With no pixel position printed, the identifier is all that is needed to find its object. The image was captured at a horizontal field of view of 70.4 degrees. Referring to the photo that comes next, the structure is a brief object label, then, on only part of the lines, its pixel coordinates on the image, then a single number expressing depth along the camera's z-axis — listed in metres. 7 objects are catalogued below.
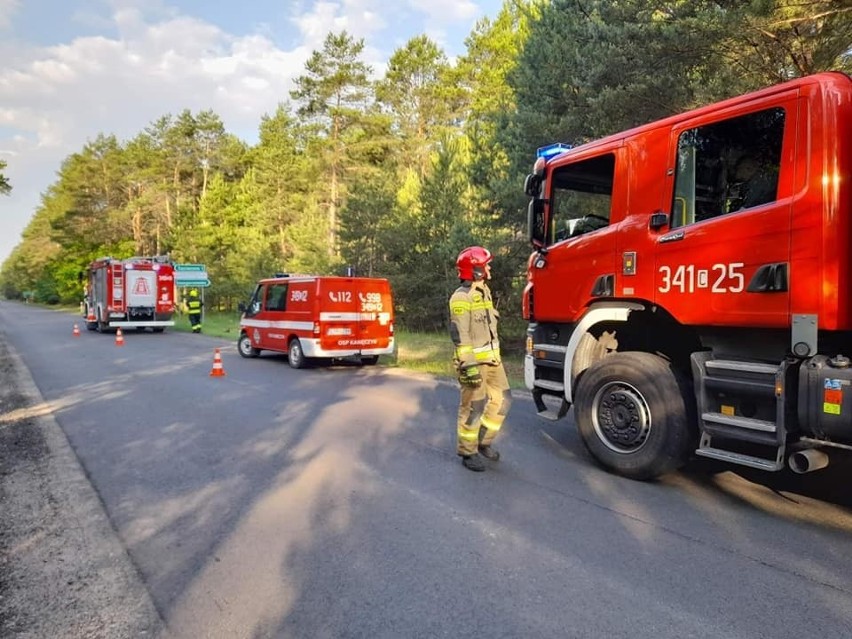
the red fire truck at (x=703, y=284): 4.00
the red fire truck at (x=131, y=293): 23.86
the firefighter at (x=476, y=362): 5.37
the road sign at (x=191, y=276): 26.48
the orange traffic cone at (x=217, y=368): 11.56
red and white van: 12.48
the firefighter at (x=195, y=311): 24.50
